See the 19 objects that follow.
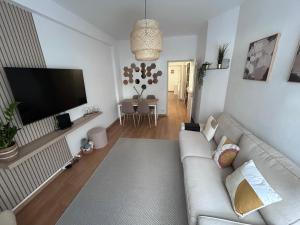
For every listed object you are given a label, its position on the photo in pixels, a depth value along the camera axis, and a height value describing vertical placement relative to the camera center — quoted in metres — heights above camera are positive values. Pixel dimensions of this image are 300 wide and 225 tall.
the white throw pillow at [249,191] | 0.99 -0.95
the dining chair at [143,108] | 3.86 -0.98
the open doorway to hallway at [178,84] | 6.97 -0.65
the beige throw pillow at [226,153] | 1.57 -0.98
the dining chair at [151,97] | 4.69 -0.81
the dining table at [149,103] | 3.99 -0.88
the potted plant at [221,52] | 2.66 +0.38
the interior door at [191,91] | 3.75 -0.58
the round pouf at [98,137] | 2.78 -1.28
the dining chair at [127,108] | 3.89 -0.97
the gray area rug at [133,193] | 1.46 -1.55
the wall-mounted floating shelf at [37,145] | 1.32 -0.83
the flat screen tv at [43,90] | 1.50 -0.17
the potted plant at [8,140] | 1.31 -0.61
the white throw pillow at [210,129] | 2.20 -0.95
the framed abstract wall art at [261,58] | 1.58 +0.16
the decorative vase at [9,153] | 1.31 -0.74
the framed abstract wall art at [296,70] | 1.25 -0.01
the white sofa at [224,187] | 0.94 -1.10
